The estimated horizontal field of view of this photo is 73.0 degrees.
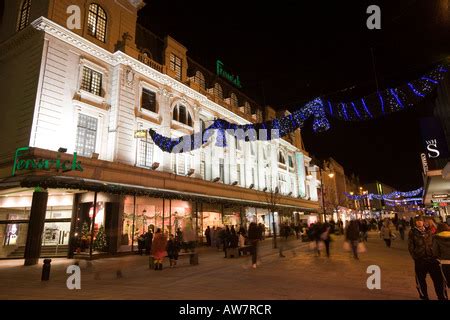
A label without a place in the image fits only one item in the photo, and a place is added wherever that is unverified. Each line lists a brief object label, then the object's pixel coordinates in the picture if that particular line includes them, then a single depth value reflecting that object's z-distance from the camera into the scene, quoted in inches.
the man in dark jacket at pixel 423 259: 252.2
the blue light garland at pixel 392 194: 2394.2
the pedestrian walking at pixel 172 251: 538.9
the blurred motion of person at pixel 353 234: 591.7
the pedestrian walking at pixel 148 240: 745.6
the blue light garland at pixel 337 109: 380.8
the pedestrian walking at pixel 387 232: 791.7
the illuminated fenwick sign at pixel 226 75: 1272.1
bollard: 391.9
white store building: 662.5
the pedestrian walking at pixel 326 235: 638.8
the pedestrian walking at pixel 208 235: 965.2
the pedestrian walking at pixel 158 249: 498.9
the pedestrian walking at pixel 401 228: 1036.5
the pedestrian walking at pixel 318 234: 665.7
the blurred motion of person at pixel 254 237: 505.4
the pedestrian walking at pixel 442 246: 256.5
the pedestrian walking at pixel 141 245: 765.3
